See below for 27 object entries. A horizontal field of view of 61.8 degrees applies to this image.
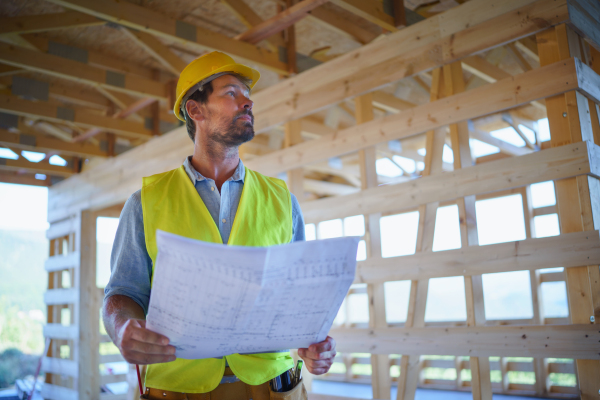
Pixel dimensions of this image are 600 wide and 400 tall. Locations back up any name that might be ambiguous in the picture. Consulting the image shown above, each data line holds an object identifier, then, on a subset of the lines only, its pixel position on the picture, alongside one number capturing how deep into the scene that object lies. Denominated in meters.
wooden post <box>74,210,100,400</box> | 6.07
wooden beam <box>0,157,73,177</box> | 6.46
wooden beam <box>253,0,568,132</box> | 2.77
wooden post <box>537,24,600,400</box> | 2.40
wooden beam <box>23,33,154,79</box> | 4.23
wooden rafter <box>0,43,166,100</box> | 4.01
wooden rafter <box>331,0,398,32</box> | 3.26
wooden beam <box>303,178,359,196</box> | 8.03
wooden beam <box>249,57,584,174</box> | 2.59
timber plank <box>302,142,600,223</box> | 2.49
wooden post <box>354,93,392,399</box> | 3.36
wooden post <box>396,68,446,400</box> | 3.14
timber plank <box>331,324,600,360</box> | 2.41
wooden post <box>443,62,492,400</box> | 2.88
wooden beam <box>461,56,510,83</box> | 4.14
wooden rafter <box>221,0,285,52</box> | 3.84
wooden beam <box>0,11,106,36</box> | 3.58
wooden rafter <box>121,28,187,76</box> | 4.11
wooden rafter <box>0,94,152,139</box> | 4.99
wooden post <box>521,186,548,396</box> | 5.78
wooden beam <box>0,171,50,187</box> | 7.38
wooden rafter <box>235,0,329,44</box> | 3.61
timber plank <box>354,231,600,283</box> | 2.43
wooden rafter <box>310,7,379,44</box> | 3.84
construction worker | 1.36
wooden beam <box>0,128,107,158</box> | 5.84
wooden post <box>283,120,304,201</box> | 4.03
